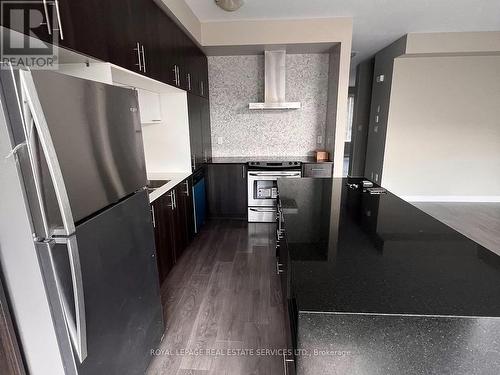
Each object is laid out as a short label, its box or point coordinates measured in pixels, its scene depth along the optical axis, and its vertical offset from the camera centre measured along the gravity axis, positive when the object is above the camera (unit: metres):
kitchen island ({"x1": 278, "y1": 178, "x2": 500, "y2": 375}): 0.81 -0.55
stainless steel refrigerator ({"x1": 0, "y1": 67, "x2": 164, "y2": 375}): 0.85 -0.32
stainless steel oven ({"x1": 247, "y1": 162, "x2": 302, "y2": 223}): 3.74 -0.86
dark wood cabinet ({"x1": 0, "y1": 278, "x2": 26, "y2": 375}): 0.98 -0.80
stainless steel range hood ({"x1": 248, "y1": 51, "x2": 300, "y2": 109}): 3.93 +0.55
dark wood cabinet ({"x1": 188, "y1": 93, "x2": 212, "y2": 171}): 3.35 -0.11
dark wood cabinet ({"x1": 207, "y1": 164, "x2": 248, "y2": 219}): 3.86 -0.97
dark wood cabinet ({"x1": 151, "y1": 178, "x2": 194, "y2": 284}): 2.24 -0.94
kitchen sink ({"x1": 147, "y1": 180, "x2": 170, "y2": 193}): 2.70 -0.60
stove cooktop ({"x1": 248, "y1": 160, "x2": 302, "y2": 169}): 3.73 -0.57
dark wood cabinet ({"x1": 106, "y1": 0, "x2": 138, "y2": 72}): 1.58 +0.52
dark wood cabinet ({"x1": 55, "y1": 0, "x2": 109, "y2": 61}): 1.20 +0.45
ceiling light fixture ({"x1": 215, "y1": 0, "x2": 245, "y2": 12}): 2.29 +0.97
